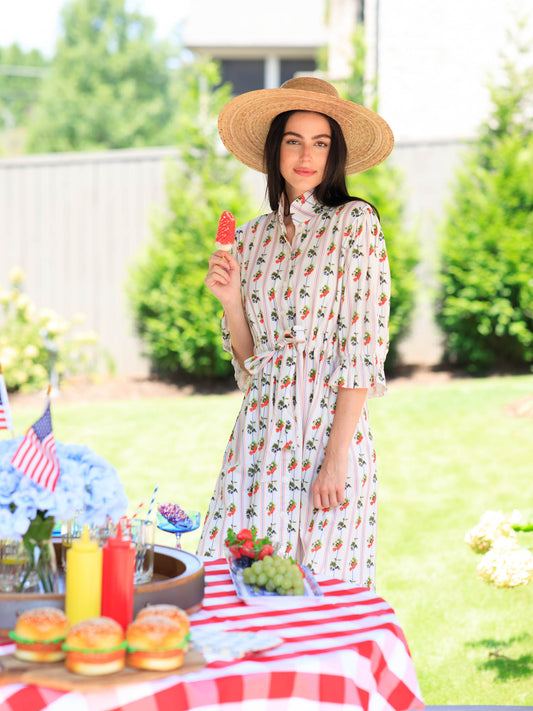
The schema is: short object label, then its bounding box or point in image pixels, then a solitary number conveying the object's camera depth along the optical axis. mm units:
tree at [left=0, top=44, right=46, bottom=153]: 42125
